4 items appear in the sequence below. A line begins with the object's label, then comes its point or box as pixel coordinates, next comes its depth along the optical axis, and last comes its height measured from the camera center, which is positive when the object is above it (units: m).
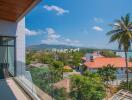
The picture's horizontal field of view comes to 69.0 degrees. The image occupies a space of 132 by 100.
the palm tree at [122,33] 12.46 +2.20
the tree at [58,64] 18.18 -2.88
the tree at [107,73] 14.59 -3.72
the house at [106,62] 19.89 -2.99
